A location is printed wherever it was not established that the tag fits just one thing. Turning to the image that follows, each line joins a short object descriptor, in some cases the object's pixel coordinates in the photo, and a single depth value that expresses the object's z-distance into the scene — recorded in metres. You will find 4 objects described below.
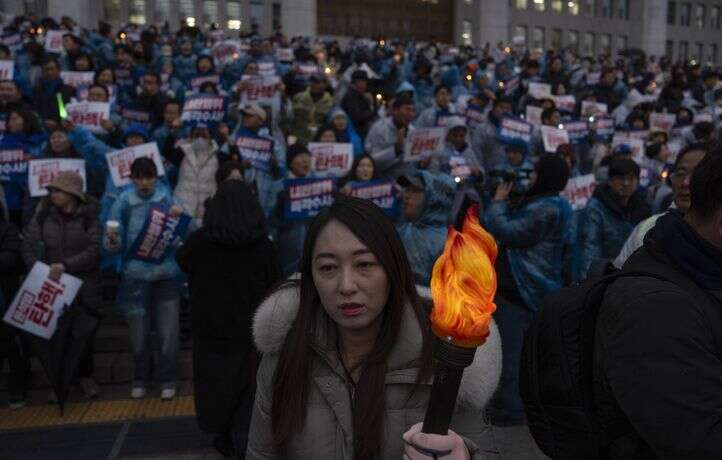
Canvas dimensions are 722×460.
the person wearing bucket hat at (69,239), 5.26
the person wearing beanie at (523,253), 4.61
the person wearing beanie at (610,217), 5.04
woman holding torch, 1.81
